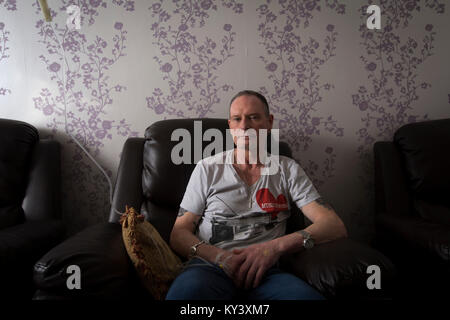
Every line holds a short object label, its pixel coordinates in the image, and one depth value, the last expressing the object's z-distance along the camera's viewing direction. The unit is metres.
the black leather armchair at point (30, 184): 1.12
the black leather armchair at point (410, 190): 1.05
